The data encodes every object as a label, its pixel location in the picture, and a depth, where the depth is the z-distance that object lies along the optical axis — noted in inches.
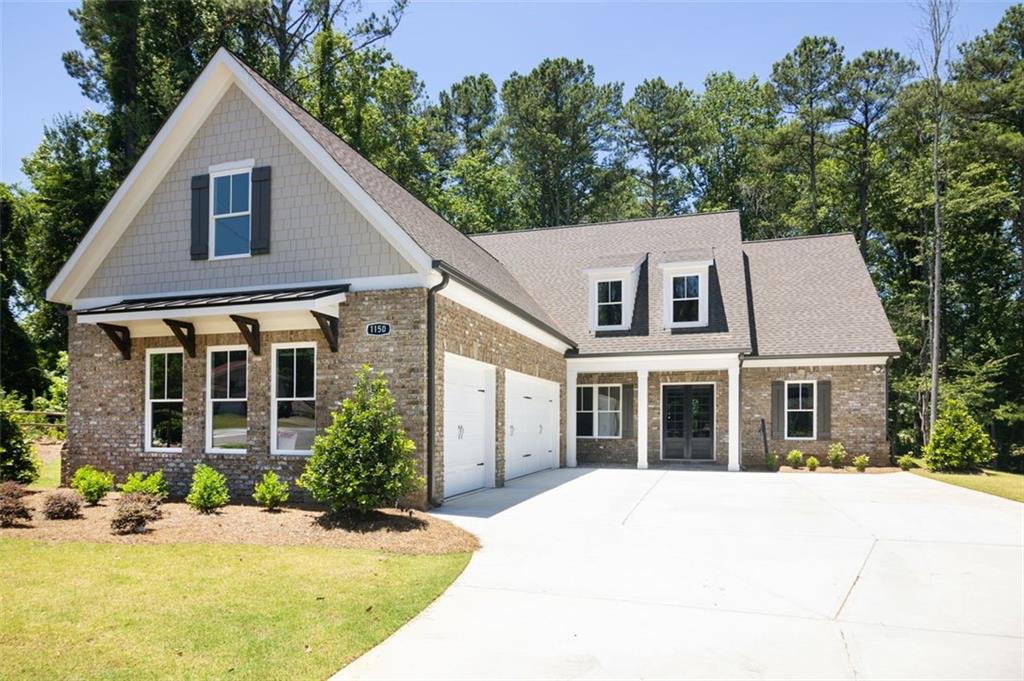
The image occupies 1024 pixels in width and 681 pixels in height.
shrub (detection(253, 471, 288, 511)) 393.4
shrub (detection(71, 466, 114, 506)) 399.5
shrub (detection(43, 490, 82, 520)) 355.6
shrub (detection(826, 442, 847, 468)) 730.2
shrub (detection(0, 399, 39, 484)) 468.4
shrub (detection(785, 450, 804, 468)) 741.3
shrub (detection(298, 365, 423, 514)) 346.9
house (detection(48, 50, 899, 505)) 424.2
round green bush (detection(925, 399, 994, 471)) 724.7
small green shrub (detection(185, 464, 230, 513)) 382.0
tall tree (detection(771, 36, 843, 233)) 1298.0
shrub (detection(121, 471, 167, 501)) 426.0
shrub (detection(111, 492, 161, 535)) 326.0
